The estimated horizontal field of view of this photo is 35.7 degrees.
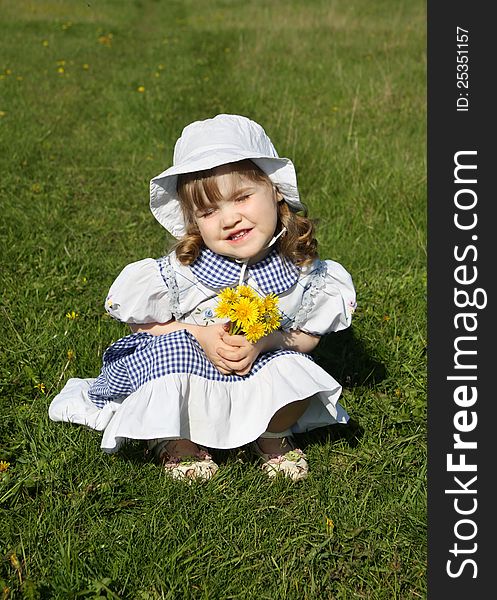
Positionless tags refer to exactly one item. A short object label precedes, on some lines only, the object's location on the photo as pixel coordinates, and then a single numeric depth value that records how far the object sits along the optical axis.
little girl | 2.80
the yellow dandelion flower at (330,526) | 2.61
